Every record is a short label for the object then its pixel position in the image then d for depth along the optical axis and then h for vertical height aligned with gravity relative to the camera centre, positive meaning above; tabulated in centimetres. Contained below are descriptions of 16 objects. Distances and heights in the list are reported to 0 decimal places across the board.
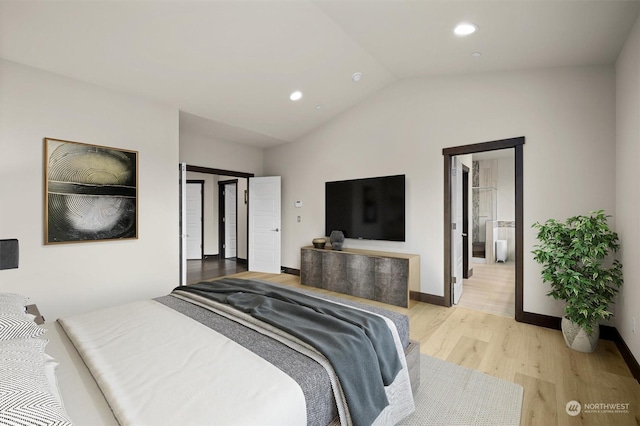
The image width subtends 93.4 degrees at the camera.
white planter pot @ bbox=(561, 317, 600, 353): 264 -111
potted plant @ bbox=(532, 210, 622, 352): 260 -55
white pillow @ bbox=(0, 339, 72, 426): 78 -53
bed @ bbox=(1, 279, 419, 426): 109 -67
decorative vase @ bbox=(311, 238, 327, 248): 496 -47
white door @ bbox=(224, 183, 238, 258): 771 -13
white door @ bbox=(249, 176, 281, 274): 584 -21
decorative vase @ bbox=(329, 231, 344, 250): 479 -42
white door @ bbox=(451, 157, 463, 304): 399 -24
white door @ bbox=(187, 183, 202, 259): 759 -28
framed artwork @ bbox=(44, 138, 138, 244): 300 +24
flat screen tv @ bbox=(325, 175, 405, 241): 434 +9
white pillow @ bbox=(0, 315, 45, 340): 135 -53
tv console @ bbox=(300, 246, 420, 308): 396 -86
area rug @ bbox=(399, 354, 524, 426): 182 -124
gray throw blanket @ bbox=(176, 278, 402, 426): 138 -64
